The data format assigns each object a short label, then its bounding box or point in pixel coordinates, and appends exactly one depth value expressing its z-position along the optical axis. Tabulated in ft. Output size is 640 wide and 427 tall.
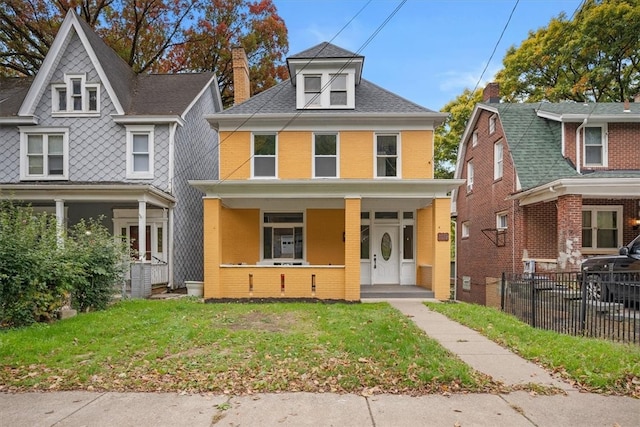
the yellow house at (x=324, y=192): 42.57
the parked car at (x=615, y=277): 26.61
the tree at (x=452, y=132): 91.71
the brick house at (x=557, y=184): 41.96
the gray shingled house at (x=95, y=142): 52.65
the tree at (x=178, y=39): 80.07
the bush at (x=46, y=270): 27.40
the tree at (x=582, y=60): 72.38
